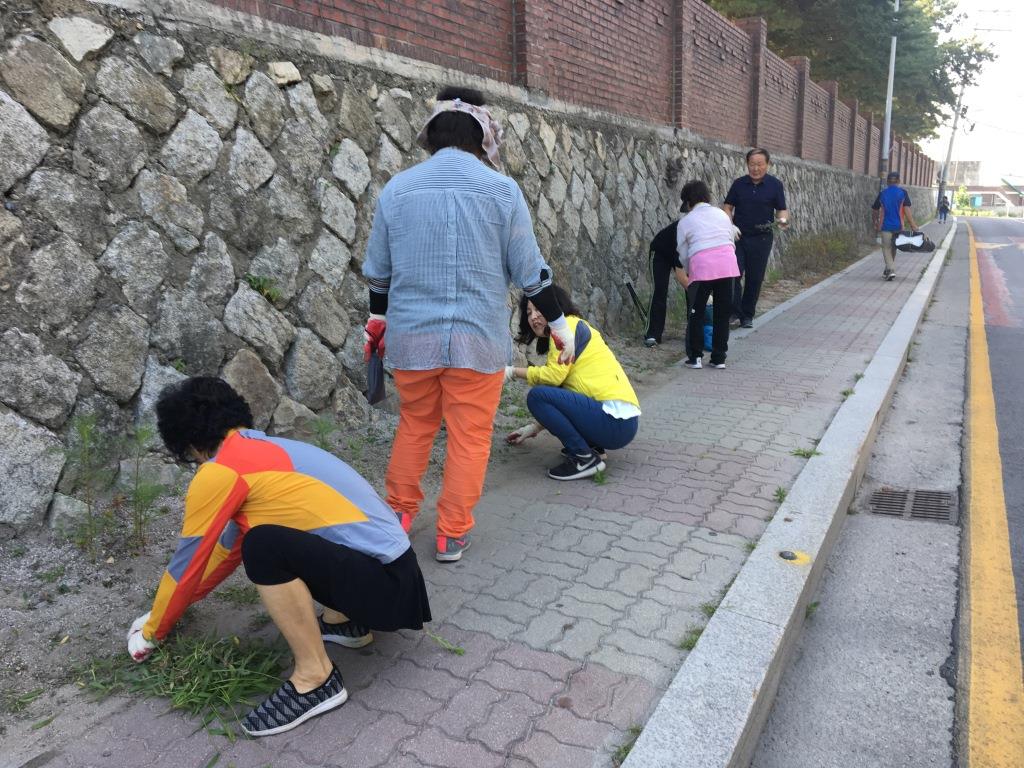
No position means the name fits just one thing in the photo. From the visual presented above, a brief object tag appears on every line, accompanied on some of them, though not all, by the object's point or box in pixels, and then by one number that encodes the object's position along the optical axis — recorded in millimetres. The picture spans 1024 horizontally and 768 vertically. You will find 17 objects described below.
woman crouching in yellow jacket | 4207
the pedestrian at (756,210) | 8609
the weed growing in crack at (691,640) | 2674
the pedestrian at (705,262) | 6754
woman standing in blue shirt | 3066
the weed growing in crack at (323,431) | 4219
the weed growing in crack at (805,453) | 4625
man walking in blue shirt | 13211
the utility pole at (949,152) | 43556
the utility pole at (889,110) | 22750
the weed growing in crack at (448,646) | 2664
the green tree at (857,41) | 21562
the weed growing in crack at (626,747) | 2162
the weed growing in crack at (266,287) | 4180
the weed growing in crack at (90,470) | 3191
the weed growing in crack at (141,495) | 3260
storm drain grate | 4203
